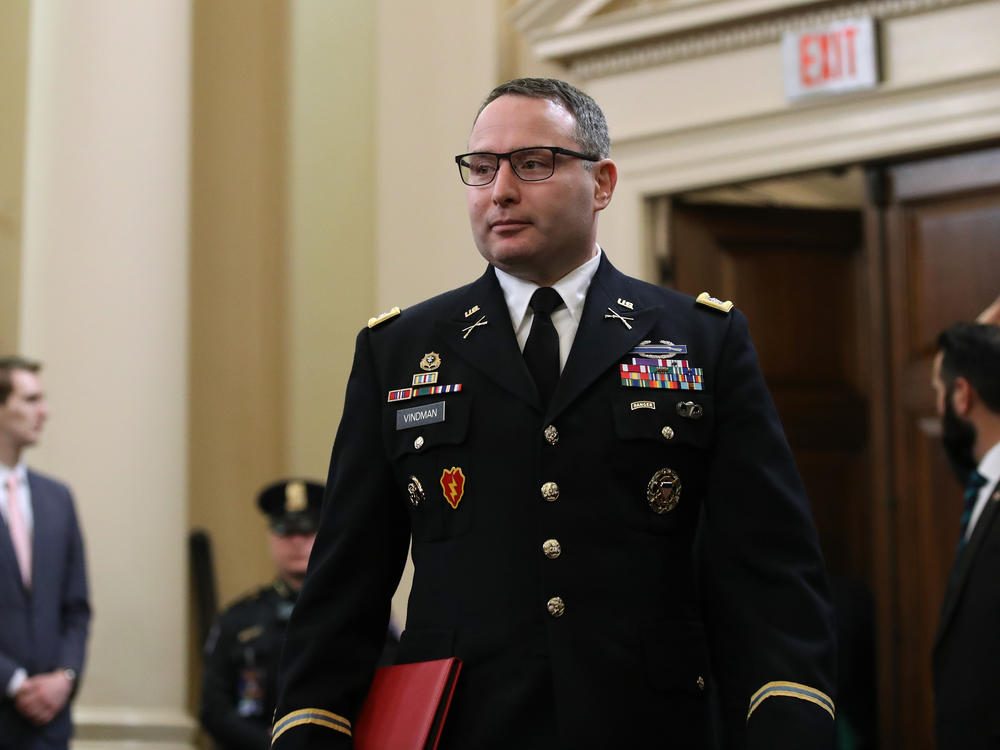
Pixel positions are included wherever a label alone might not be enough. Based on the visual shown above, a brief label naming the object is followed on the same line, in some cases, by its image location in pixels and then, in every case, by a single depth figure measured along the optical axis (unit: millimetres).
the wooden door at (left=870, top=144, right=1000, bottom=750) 9672
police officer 8336
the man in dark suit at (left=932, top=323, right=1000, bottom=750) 6008
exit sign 9547
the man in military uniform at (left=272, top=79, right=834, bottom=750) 3514
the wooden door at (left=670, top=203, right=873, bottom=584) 10977
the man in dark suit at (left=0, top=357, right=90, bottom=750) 8781
